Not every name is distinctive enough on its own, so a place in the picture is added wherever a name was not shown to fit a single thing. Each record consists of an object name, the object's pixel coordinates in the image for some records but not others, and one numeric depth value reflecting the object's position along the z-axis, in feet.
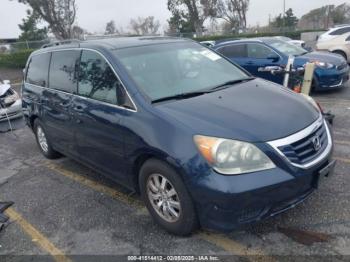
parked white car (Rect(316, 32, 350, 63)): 41.88
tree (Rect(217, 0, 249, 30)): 145.83
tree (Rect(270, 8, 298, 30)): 174.65
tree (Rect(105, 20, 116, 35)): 209.91
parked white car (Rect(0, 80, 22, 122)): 25.03
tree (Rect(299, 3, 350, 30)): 186.19
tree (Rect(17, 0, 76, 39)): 94.02
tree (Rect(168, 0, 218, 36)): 126.41
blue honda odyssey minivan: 8.85
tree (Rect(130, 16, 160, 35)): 214.90
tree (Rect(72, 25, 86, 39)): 132.15
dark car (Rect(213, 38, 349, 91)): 27.22
